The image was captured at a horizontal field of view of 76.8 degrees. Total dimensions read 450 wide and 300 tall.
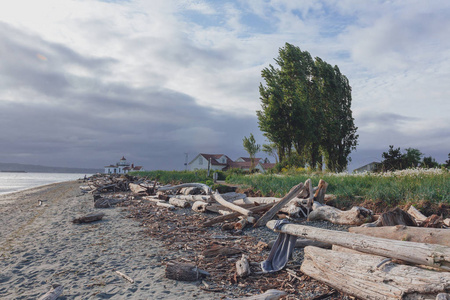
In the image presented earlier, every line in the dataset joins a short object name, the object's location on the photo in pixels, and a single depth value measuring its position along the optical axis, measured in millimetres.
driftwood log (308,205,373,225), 7867
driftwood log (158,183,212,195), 15625
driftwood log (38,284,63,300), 4402
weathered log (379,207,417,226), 6254
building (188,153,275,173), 66000
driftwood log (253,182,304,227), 8859
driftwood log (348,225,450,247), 4201
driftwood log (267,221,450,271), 3410
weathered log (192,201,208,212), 11734
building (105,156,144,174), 111012
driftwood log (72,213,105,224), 10734
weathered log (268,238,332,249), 5880
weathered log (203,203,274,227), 9118
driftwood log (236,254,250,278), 4887
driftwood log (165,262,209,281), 4832
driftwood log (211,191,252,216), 9278
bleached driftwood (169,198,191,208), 13320
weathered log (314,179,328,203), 10125
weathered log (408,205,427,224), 7477
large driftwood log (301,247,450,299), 3285
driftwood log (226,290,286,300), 3877
